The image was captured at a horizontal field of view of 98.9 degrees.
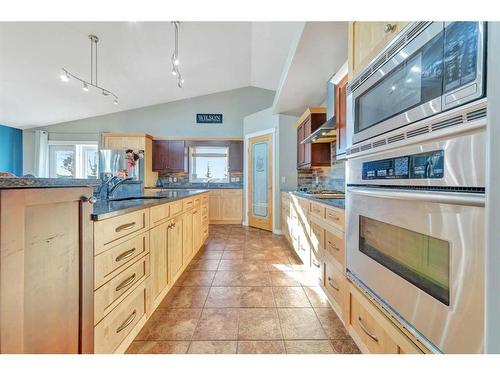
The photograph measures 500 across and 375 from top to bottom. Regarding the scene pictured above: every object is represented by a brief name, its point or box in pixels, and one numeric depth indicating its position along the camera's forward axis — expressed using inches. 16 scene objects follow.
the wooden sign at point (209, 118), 230.7
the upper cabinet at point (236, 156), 223.1
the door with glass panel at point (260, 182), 178.5
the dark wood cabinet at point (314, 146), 127.0
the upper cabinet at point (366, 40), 37.3
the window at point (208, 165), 233.6
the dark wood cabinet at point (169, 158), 220.2
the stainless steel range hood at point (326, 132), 84.4
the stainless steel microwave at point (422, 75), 23.3
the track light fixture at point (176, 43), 113.7
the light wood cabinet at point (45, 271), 25.1
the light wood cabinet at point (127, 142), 204.5
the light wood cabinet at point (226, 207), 209.0
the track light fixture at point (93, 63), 126.6
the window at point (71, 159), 229.3
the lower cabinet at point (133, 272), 39.9
